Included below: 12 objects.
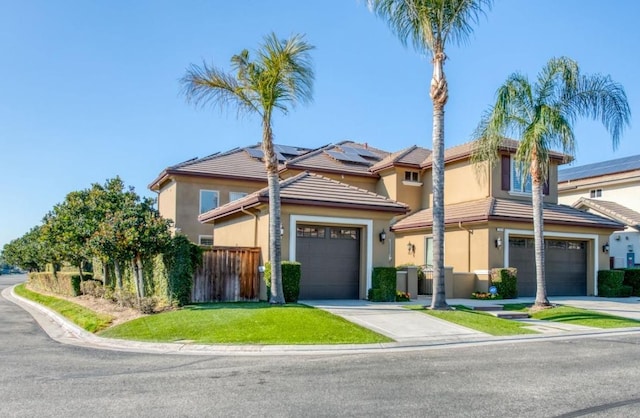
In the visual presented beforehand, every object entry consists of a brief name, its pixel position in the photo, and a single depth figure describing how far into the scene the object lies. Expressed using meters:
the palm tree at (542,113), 18.06
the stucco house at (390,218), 18.98
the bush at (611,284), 24.03
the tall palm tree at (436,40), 16.27
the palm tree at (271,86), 15.49
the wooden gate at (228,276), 17.38
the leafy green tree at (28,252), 29.40
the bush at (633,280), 25.00
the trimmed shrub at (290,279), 16.91
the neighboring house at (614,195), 30.44
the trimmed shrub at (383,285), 18.66
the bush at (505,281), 21.72
